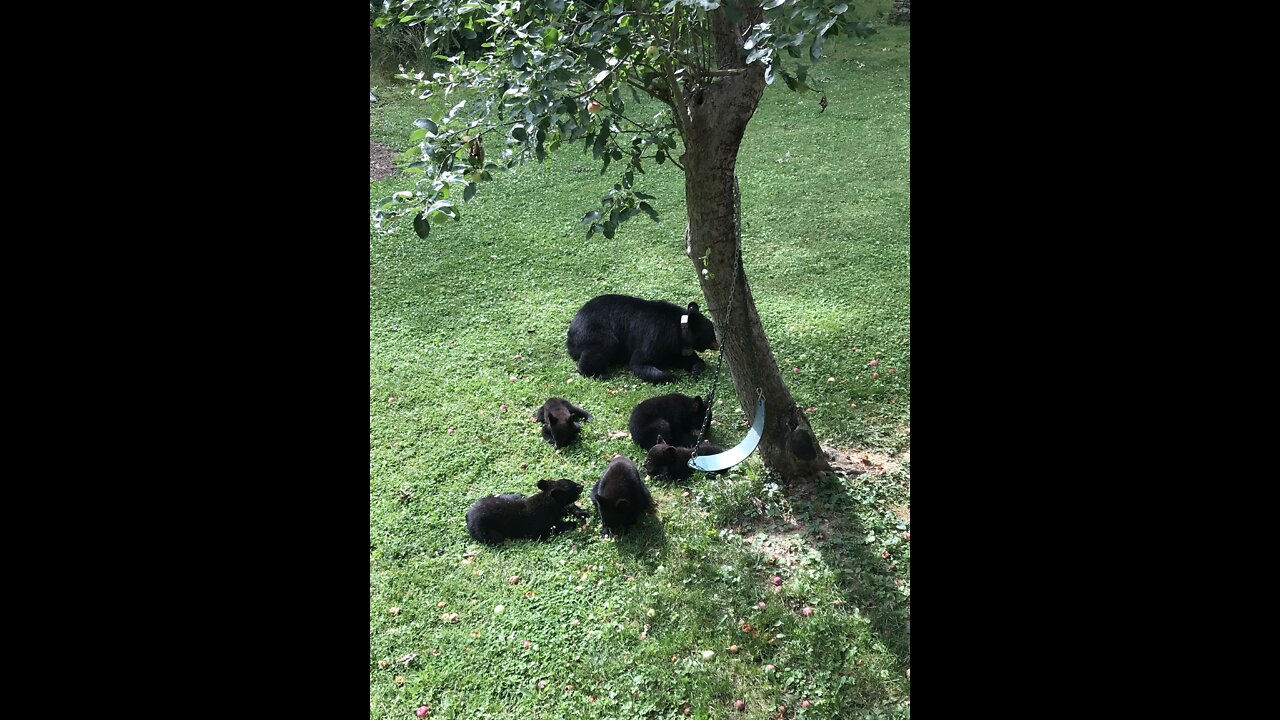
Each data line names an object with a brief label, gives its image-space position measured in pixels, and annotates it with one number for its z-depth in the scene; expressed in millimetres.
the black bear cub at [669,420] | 6223
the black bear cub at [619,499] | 5289
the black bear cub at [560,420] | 6355
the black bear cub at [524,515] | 5406
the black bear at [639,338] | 7371
